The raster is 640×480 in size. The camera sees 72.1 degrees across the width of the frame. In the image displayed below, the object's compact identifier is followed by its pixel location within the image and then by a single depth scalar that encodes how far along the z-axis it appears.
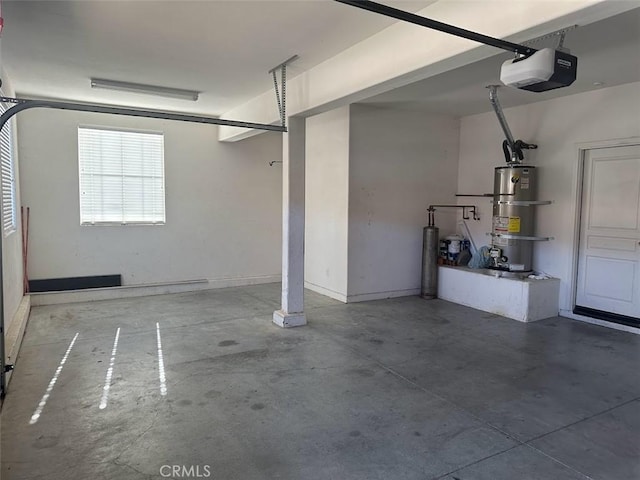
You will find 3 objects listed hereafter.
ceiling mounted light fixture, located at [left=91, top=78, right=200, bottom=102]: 5.09
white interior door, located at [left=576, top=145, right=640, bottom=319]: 5.02
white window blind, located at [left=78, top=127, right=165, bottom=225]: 6.43
